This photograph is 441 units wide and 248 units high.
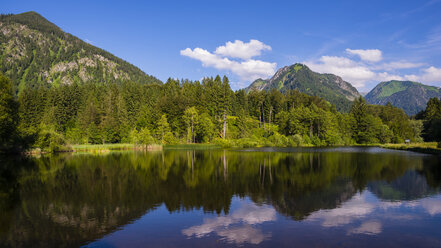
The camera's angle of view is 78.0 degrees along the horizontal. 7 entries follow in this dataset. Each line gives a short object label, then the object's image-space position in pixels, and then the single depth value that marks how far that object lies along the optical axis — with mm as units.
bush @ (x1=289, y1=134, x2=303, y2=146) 105162
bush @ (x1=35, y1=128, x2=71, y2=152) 69938
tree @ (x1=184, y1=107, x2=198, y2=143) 104938
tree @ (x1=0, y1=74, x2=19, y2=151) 55500
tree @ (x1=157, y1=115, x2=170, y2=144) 102556
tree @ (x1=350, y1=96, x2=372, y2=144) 120625
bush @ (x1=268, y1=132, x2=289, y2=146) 105625
